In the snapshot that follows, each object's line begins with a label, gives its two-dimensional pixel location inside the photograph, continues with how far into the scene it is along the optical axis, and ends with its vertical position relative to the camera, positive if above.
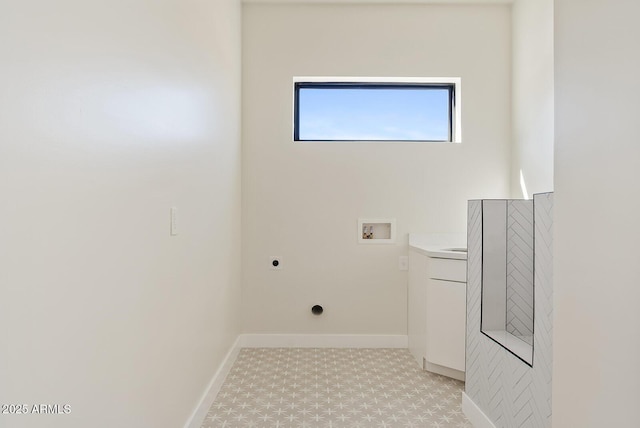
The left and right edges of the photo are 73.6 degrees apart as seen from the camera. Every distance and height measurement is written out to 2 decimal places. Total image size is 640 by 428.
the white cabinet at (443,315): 2.75 -0.73
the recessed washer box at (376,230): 3.48 -0.21
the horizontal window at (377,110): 3.62 +0.81
